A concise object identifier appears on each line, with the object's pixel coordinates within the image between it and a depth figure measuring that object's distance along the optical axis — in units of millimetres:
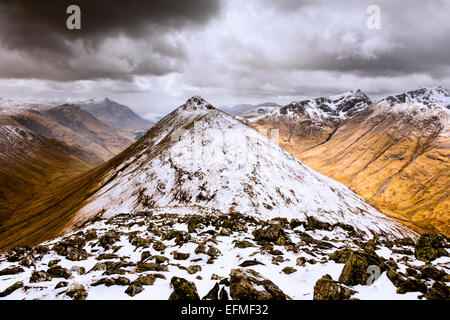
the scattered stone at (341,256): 15541
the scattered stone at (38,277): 12719
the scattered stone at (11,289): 11383
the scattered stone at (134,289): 11541
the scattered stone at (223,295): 11173
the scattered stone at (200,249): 18516
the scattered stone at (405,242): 25270
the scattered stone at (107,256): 17997
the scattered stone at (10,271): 14492
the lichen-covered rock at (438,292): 10070
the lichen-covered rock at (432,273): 12427
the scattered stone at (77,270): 14562
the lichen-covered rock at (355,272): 12148
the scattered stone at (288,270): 14705
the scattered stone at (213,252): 18159
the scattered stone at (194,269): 14961
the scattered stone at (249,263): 15789
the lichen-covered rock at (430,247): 17109
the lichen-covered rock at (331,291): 10617
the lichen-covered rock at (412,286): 10950
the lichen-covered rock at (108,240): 21586
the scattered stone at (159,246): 19812
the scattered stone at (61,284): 11938
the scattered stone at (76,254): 17750
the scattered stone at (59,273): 13820
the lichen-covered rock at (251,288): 10852
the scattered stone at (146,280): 12555
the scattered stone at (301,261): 15938
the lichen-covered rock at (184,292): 11023
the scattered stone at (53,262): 16013
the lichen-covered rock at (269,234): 22672
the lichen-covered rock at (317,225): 31147
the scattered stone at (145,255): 17758
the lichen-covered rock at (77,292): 10866
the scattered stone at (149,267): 14867
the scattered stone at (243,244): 20266
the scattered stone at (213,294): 11244
